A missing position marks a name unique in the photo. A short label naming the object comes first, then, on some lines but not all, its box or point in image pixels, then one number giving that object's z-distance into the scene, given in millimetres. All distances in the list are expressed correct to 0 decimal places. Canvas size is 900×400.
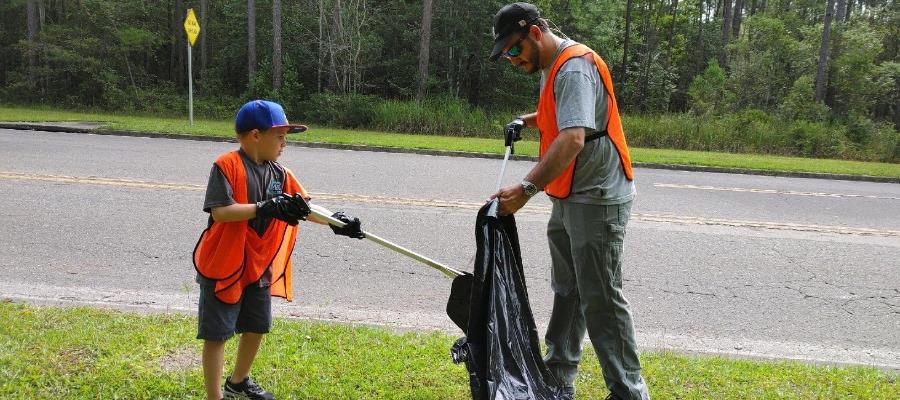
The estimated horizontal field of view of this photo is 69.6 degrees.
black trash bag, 2631
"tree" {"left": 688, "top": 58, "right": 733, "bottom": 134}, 24897
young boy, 2547
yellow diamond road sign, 16594
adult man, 2652
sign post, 16562
